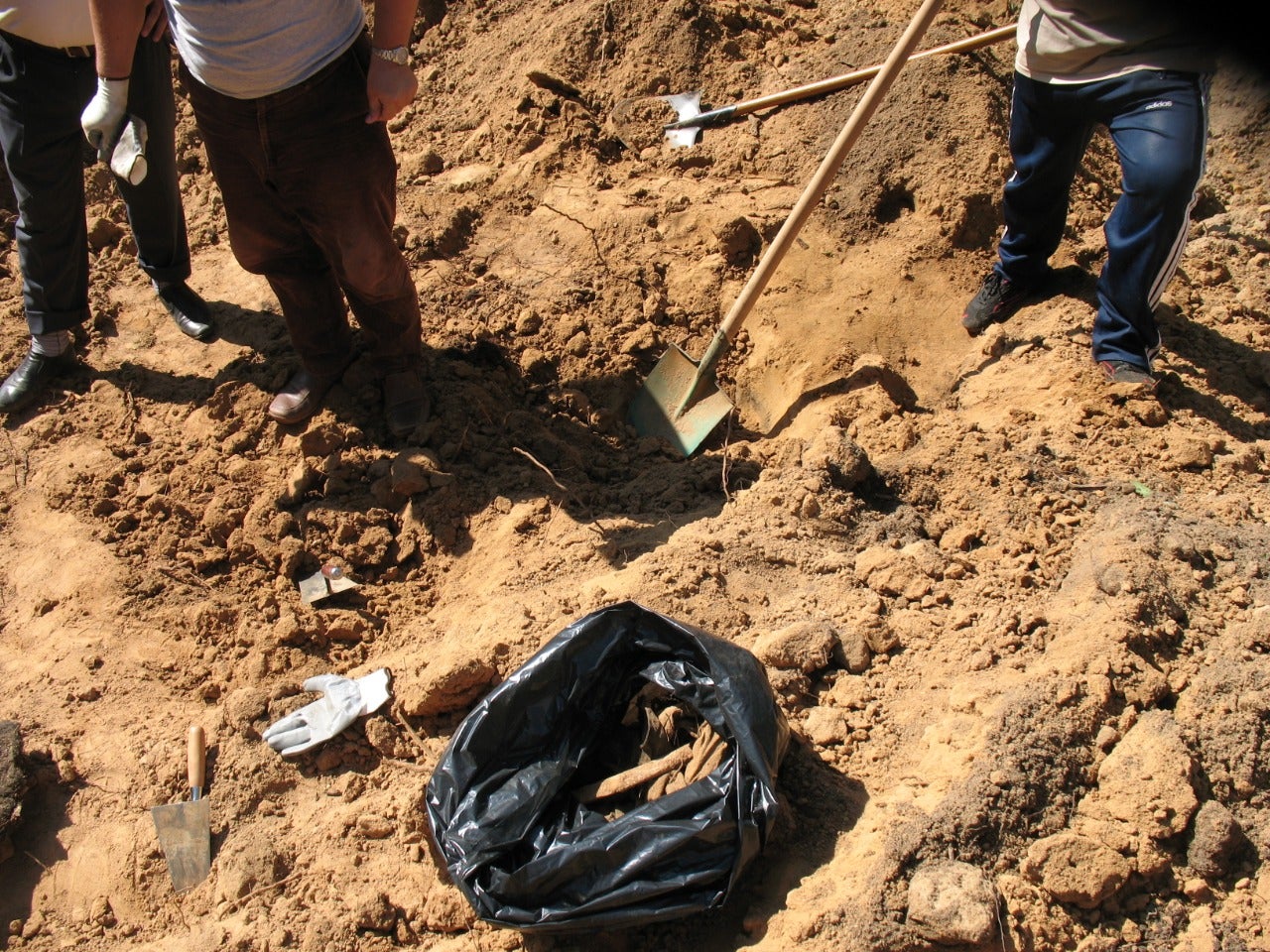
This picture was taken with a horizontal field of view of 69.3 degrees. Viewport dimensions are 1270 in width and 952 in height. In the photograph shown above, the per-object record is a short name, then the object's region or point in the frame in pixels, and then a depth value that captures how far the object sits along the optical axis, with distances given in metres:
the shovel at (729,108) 3.96
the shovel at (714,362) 3.12
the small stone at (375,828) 2.17
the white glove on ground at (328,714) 2.36
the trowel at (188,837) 2.15
